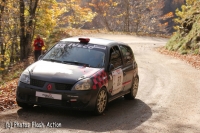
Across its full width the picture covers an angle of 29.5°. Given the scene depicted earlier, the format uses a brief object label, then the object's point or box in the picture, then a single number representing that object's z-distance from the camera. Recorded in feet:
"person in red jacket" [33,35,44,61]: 64.59
